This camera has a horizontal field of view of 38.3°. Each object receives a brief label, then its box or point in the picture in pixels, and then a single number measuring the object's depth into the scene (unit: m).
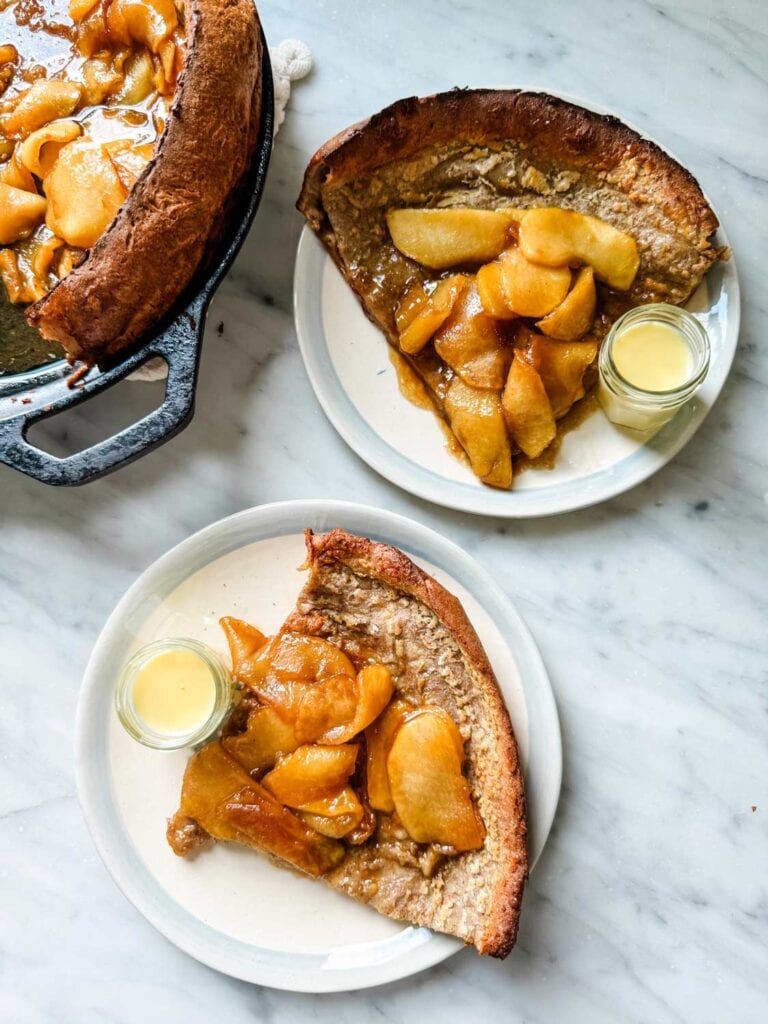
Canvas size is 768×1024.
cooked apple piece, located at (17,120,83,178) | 0.50
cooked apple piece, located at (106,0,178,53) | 0.49
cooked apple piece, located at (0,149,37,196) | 0.51
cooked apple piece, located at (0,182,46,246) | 0.50
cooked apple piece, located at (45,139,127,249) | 0.49
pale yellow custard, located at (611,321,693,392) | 0.52
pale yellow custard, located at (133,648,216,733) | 0.52
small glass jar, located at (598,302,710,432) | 0.51
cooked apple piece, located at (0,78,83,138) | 0.51
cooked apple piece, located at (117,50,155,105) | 0.51
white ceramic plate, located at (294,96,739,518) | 0.54
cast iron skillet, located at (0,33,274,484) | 0.50
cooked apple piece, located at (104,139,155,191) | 0.49
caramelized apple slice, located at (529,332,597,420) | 0.53
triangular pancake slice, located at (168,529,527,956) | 0.51
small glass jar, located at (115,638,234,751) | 0.51
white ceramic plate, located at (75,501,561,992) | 0.53
